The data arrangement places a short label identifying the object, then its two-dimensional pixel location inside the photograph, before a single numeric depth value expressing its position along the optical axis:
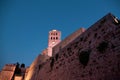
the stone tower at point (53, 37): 57.72
